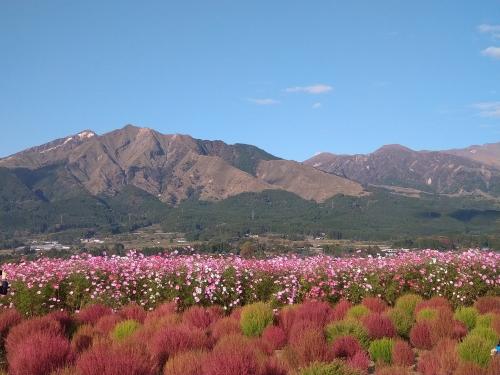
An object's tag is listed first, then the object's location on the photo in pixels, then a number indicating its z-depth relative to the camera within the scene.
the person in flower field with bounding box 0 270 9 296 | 6.73
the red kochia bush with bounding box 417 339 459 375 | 6.41
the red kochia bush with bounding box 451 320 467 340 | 8.10
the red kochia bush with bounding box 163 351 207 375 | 5.51
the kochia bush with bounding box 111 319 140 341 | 7.75
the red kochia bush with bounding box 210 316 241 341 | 7.91
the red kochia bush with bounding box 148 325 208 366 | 6.63
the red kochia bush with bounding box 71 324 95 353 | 6.84
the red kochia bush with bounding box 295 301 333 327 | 8.90
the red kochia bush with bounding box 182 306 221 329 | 8.64
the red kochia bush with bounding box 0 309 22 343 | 7.85
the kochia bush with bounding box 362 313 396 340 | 8.12
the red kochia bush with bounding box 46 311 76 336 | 8.04
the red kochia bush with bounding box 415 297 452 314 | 9.93
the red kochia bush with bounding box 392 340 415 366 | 6.94
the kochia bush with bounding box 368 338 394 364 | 7.14
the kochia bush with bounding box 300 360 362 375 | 5.28
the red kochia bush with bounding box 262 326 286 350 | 7.62
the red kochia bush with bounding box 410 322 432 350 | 8.13
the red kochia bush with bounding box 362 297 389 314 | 10.19
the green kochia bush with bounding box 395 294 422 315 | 10.27
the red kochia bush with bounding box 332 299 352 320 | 9.37
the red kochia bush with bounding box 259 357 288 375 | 5.83
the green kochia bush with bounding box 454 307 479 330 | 9.10
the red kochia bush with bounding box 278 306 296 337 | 8.47
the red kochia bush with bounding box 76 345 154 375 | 4.89
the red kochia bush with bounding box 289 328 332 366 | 6.59
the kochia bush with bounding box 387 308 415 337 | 8.71
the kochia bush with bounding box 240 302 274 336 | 8.48
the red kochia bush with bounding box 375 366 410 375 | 5.75
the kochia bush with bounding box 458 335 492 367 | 6.53
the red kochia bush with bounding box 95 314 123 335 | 8.19
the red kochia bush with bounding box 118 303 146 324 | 9.10
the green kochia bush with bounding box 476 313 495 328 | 8.70
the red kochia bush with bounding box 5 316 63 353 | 6.77
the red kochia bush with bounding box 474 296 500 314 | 10.22
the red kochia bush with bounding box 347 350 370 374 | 6.43
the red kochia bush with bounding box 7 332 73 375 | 5.55
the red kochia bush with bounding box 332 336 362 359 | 7.04
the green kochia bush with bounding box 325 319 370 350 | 7.70
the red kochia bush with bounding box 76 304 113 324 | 8.97
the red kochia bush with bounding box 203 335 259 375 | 5.03
